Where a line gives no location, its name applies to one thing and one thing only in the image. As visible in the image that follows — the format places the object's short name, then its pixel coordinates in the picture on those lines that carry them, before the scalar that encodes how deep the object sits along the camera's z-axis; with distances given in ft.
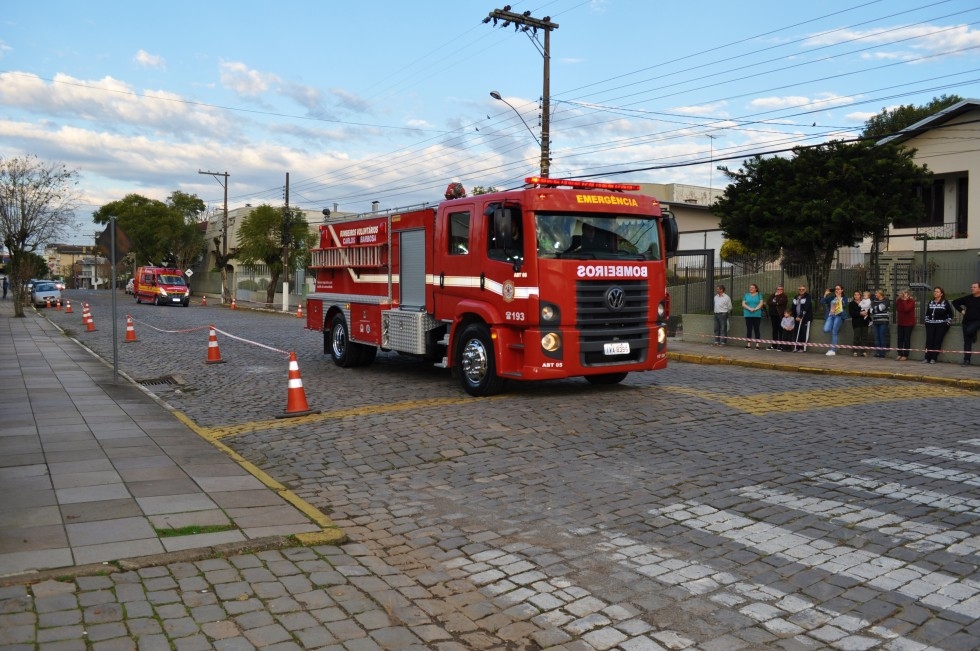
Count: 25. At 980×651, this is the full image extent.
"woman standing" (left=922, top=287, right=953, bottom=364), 54.95
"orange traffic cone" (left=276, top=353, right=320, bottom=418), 34.45
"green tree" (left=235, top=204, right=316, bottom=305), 160.97
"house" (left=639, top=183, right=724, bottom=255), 129.70
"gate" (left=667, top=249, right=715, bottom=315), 76.23
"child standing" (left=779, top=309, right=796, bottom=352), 64.59
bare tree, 118.01
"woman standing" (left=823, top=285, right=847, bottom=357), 61.67
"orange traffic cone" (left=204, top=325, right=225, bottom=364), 55.01
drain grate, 45.88
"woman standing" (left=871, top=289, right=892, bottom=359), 58.54
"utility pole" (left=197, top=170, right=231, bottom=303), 184.34
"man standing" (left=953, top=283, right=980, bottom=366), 53.42
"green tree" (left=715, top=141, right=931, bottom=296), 65.82
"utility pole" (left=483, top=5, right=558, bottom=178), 81.82
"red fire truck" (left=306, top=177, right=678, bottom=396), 35.81
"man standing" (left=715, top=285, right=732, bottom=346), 70.69
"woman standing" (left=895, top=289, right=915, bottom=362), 57.06
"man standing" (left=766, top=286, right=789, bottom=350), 65.36
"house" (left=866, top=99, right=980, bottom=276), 86.22
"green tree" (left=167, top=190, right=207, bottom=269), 239.30
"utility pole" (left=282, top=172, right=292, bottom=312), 147.13
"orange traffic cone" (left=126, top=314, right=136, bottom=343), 74.42
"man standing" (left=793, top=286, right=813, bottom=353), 63.72
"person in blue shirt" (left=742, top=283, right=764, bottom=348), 67.21
